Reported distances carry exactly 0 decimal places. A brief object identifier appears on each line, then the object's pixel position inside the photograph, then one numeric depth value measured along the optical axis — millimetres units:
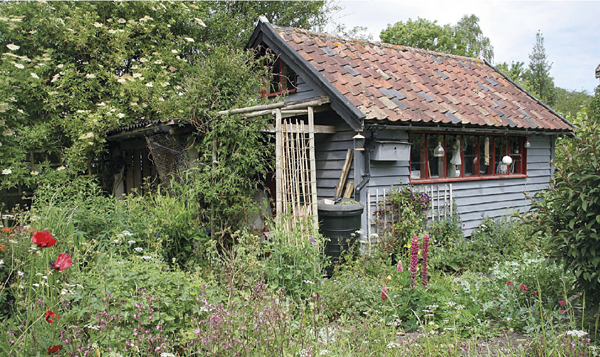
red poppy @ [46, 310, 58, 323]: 2429
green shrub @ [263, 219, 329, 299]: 4762
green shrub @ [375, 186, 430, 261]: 7500
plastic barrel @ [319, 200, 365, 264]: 6824
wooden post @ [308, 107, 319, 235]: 6562
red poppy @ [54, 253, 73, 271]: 2494
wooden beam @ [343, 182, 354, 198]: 7559
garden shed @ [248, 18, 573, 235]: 7566
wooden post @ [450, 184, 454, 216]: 8797
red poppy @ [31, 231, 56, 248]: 2523
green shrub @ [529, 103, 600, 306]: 3541
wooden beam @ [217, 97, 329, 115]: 6266
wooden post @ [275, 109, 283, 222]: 6398
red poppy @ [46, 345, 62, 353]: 2393
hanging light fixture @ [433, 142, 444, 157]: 8602
